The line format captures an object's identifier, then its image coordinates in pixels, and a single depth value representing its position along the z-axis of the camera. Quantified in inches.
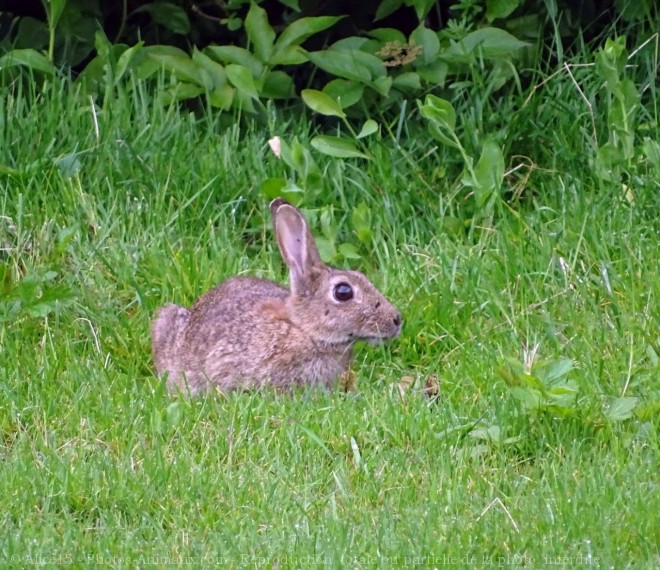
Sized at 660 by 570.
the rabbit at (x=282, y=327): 459.2
